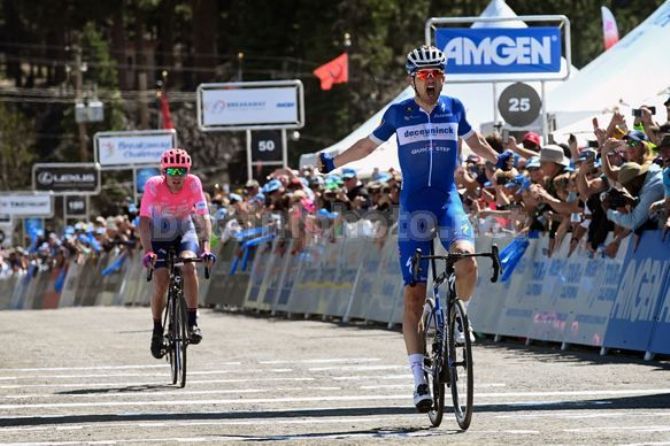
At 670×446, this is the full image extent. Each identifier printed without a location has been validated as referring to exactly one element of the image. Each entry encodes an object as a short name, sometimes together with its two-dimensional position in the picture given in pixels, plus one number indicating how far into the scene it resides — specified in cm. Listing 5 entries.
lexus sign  6812
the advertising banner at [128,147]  5912
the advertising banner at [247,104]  4841
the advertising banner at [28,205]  7531
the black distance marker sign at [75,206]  7025
